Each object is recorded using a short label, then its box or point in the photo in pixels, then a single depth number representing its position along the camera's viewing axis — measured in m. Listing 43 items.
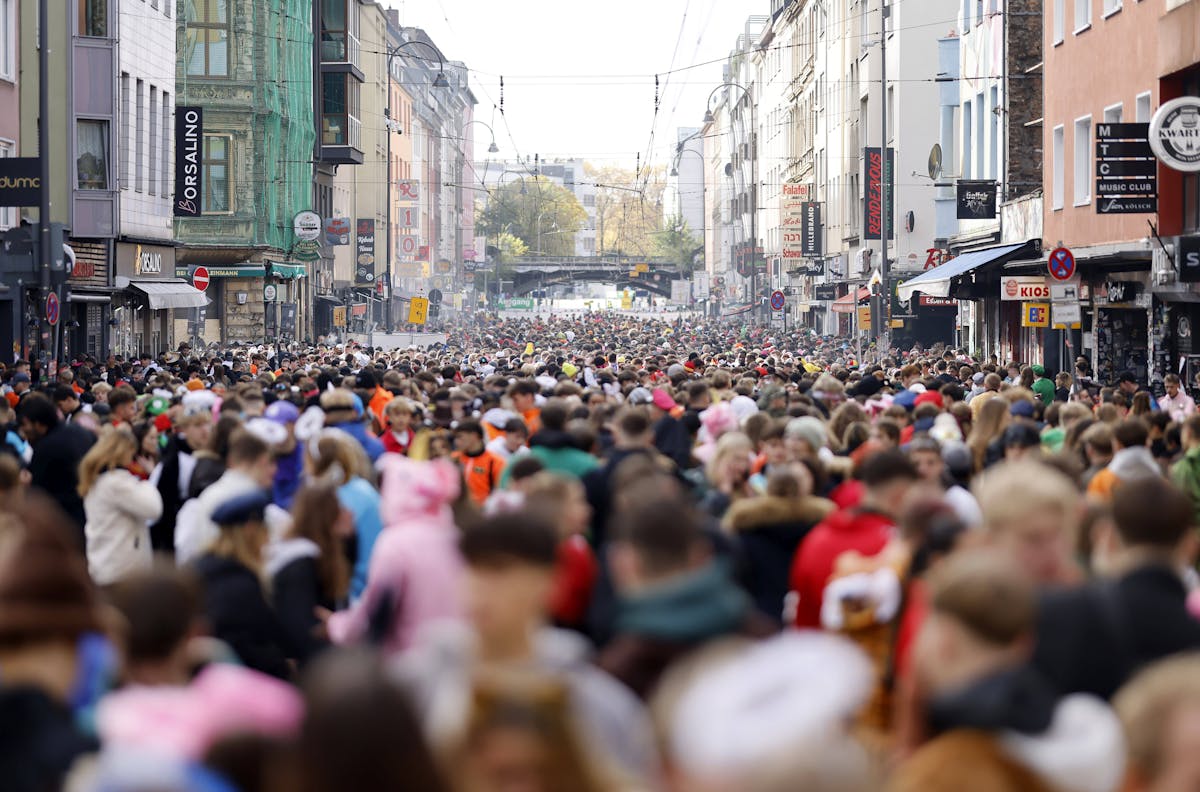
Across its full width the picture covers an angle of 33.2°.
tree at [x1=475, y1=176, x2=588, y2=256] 192.38
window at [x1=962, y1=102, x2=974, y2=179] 51.12
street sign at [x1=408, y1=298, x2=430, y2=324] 55.10
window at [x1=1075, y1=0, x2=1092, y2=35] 35.53
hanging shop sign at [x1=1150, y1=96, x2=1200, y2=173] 26.03
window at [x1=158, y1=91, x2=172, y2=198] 49.50
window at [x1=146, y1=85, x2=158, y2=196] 48.09
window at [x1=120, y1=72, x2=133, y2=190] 44.41
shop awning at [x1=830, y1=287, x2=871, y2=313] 65.28
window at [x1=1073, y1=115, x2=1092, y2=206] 36.22
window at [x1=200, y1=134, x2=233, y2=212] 62.69
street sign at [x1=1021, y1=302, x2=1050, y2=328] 33.25
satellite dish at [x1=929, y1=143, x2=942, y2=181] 58.79
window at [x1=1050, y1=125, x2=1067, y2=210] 38.19
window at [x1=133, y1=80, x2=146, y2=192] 46.16
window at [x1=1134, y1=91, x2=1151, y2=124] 31.56
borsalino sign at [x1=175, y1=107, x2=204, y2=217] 49.03
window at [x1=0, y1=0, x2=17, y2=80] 37.25
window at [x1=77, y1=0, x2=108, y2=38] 42.72
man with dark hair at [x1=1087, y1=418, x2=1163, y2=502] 10.64
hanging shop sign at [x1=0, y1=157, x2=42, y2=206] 29.45
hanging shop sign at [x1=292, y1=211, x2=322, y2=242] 65.00
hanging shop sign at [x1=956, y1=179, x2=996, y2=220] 44.34
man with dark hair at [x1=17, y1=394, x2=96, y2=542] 13.05
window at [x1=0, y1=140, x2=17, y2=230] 36.84
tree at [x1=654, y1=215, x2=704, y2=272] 192.50
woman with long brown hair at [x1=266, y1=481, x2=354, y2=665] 7.89
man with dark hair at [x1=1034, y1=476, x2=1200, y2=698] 5.95
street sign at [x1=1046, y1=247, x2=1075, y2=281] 28.97
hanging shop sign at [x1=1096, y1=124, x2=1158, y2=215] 29.47
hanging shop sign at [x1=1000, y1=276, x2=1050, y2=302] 36.50
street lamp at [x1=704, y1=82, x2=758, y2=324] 84.00
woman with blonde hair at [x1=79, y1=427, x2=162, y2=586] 10.73
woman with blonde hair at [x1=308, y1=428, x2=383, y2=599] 9.48
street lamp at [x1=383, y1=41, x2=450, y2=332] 70.32
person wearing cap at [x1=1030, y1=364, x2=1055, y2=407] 24.08
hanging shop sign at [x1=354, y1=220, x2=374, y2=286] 82.00
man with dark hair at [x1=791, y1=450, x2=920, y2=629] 7.45
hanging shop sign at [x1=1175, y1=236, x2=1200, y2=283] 26.75
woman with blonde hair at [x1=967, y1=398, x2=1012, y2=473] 13.29
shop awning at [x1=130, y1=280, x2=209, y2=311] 45.66
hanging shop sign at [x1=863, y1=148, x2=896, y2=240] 60.22
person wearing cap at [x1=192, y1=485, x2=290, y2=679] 7.40
